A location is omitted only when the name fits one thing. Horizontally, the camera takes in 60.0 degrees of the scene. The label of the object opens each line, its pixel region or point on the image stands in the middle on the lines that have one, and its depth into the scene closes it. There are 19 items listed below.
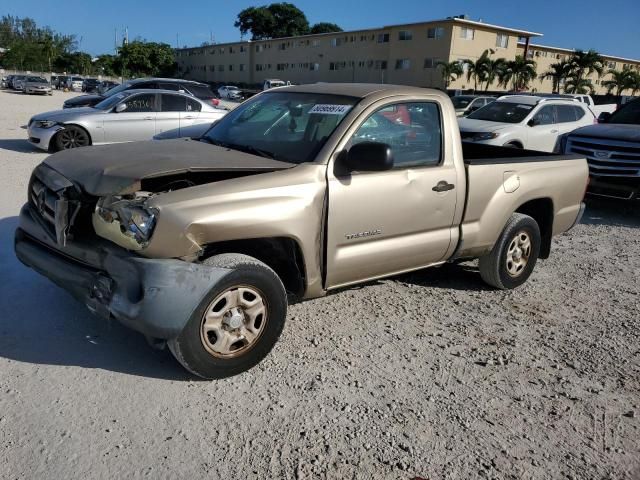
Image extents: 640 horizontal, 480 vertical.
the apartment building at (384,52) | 52.47
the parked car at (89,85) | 51.26
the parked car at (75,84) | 54.59
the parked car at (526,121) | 11.41
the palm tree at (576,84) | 51.91
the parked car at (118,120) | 11.38
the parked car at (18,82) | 45.05
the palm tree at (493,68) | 50.31
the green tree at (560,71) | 51.50
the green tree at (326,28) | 103.75
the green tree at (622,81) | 59.03
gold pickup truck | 3.14
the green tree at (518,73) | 50.44
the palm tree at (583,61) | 50.50
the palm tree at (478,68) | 50.28
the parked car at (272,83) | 44.27
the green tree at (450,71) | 50.18
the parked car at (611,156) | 8.62
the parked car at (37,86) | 42.84
